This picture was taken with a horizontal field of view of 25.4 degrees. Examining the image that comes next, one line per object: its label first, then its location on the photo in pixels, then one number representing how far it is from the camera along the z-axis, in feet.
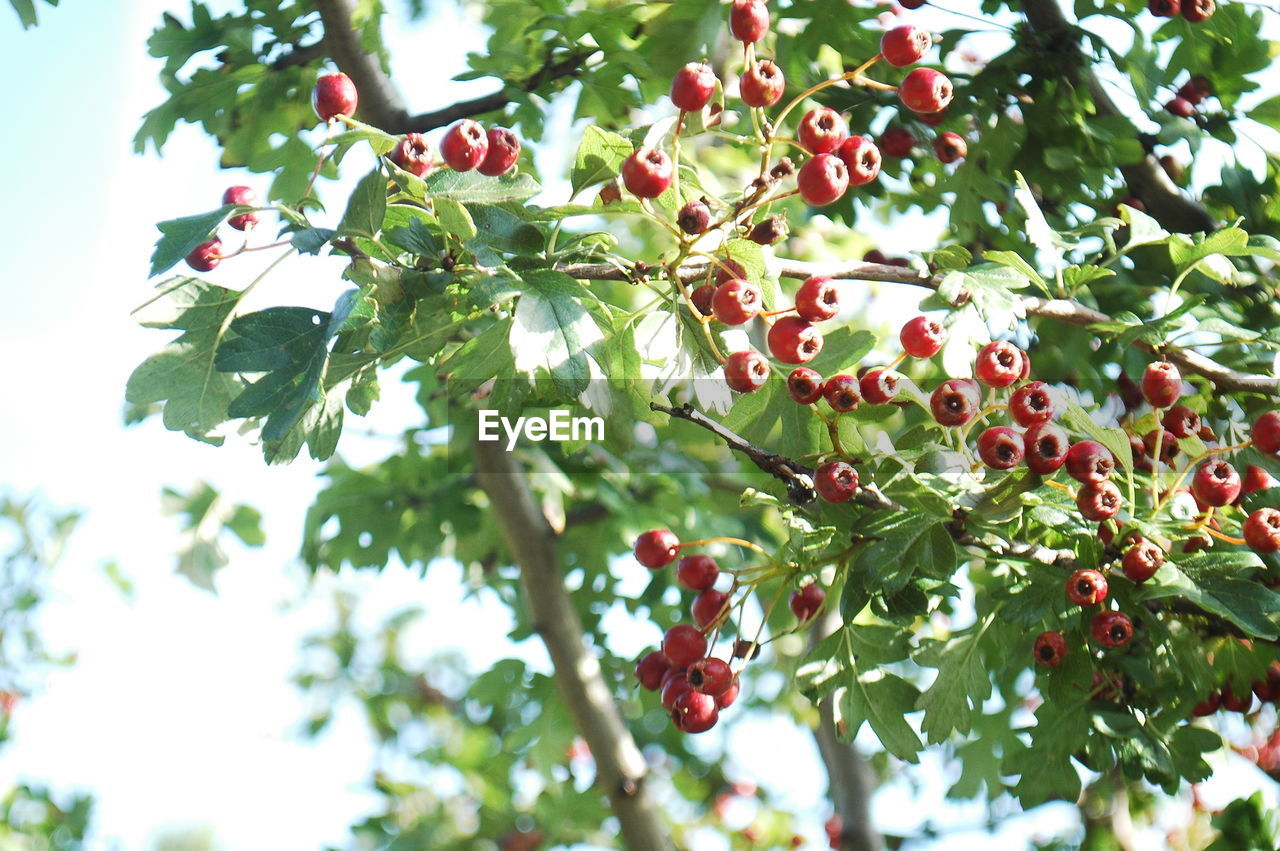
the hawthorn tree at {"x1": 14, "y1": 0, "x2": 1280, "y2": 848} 1.86
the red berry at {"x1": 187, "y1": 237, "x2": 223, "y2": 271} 1.94
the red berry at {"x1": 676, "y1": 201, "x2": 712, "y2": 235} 1.86
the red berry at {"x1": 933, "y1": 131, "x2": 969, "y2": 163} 2.35
